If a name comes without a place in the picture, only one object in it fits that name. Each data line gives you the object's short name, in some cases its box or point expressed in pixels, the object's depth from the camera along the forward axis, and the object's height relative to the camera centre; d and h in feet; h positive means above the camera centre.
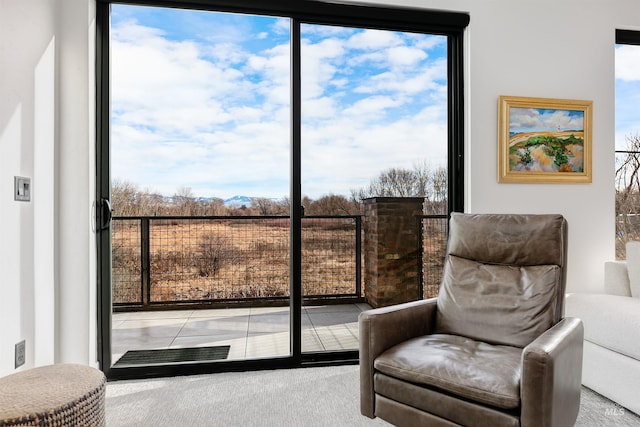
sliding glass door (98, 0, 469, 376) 9.09 +1.78
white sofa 6.77 -2.17
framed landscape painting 9.57 +1.68
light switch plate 6.36 +0.37
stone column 9.66 -0.96
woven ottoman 4.29 -2.14
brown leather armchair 4.84 -1.96
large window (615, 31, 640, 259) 10.51 +1.87
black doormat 9.04 -3.38
